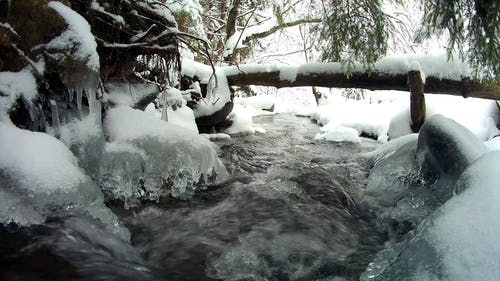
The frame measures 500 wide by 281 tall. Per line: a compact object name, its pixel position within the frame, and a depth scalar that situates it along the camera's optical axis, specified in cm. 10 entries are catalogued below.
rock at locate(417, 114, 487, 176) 303
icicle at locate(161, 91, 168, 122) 438
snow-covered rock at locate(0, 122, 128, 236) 229
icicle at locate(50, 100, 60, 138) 301
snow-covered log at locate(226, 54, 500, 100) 576
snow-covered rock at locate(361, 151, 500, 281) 150
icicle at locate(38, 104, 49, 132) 288
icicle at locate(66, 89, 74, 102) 300
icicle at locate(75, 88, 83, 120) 303
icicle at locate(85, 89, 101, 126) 315
